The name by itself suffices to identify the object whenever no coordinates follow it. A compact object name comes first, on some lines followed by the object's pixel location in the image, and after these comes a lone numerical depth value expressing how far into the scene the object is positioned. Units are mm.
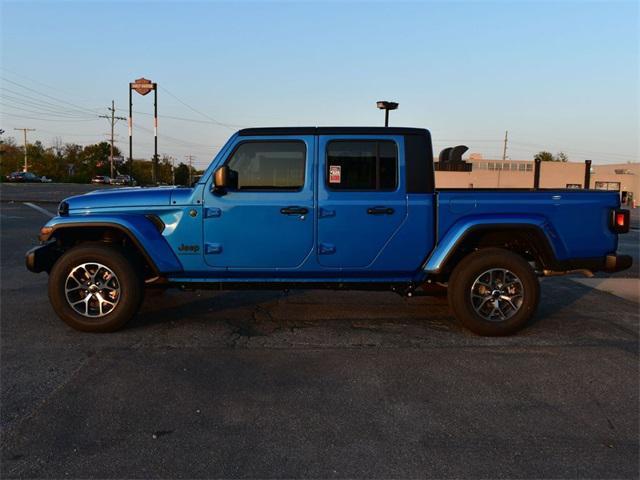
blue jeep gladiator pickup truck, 5008
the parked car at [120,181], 64962
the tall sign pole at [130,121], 31844
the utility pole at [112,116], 91125
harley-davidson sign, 29812
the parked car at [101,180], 72625
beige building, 56281
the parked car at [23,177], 66375
